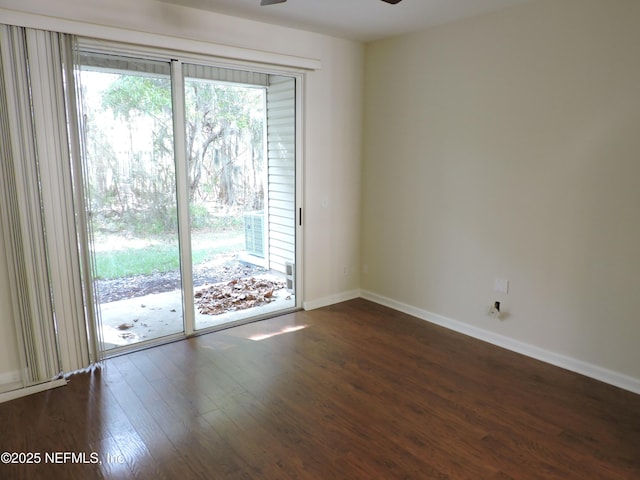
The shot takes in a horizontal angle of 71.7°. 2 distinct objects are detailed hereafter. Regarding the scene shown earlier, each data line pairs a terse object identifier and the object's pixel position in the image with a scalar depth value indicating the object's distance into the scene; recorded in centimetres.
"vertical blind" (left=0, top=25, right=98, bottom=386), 272
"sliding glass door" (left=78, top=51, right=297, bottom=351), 327
